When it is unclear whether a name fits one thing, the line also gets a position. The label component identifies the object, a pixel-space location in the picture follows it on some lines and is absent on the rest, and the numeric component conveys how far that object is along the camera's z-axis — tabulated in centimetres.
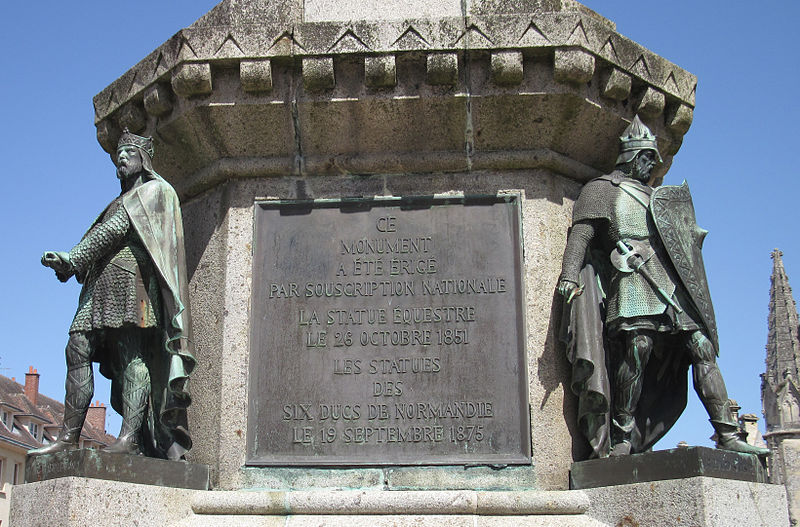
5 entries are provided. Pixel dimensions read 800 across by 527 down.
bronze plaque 621
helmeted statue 604
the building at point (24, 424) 4000
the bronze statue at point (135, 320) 610
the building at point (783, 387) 4122
